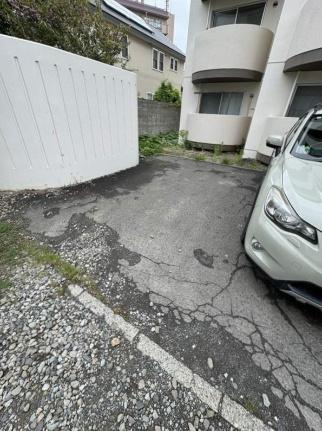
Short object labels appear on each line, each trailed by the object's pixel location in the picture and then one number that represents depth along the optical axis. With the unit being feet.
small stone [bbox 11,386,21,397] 3.73
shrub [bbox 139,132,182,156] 21.94
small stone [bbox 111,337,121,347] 4.59
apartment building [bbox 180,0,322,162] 15.60
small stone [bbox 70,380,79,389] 3.86
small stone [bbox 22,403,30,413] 3.53
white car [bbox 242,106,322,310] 4.24
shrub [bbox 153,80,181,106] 36.52
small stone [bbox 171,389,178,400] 3.83
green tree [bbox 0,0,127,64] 13.85
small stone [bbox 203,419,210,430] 3.49
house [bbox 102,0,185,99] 34.26
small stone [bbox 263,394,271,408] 3.77
